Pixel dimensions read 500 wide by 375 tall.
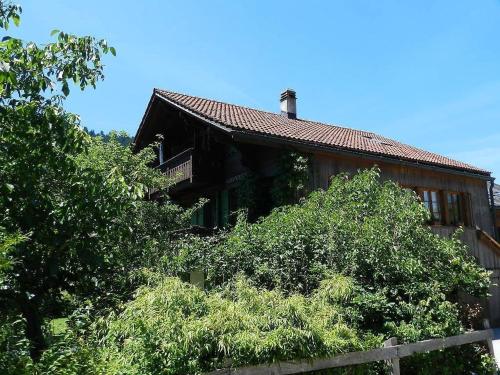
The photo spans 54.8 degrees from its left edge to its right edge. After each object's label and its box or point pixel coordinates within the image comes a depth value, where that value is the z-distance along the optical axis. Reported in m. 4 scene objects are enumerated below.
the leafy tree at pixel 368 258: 7.16
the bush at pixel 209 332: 4.46
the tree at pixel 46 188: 5.32
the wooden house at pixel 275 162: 13.97
